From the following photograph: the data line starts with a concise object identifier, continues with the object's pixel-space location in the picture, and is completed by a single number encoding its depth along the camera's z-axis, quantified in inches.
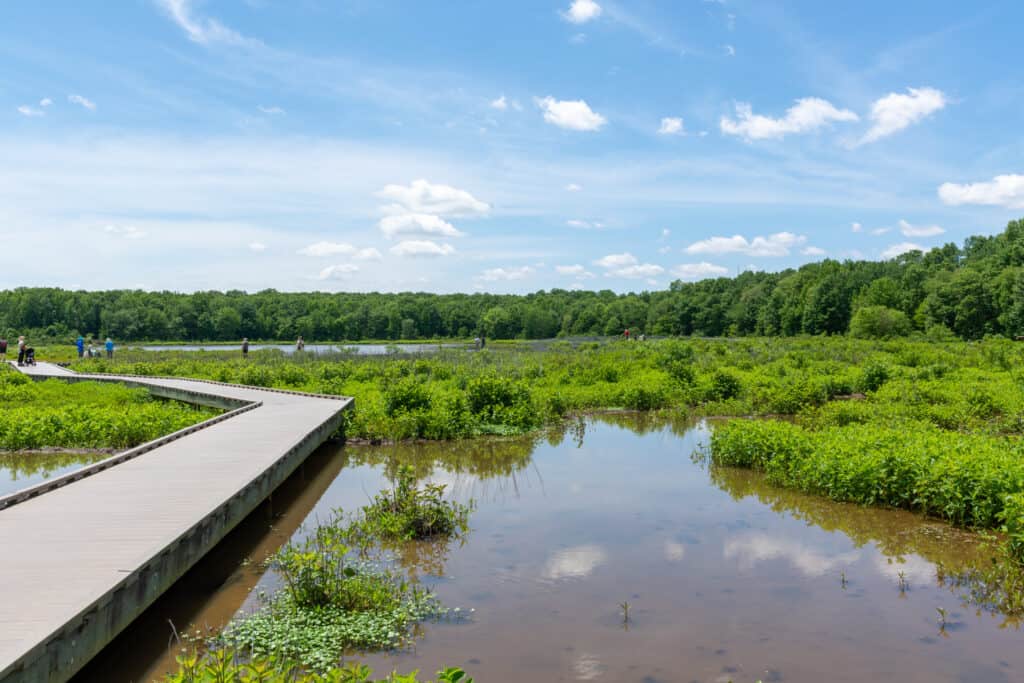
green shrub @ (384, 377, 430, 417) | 693.9
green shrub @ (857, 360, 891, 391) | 894.4
